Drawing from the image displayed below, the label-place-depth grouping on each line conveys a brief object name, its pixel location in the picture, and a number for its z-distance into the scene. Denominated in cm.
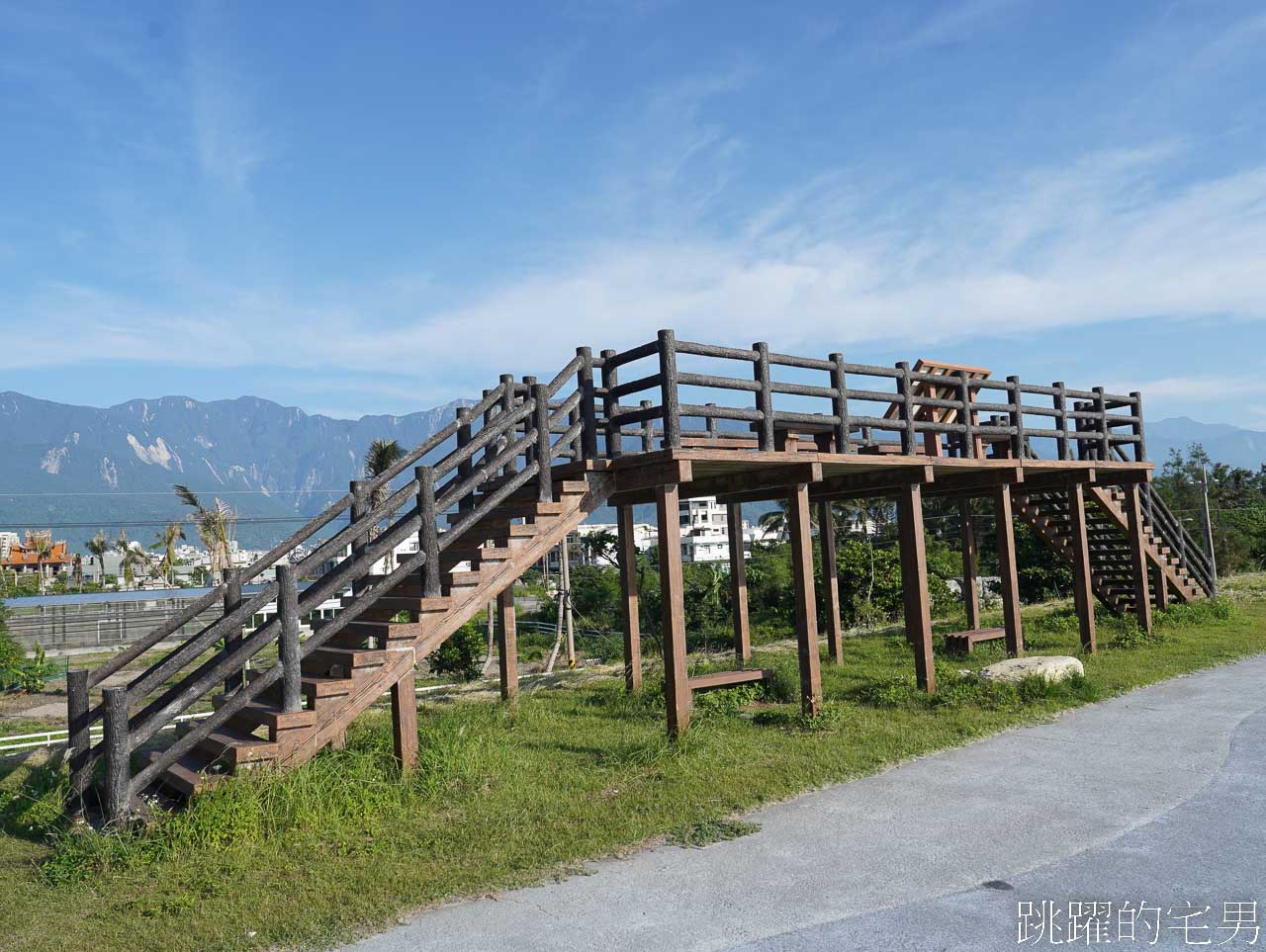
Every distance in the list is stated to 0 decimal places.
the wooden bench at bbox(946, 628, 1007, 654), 1498
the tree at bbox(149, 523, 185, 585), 6154
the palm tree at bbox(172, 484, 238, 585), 4434
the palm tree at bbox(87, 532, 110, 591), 8562
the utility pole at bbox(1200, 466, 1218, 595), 2420
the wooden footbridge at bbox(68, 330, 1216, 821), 751
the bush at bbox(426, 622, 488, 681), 2233
